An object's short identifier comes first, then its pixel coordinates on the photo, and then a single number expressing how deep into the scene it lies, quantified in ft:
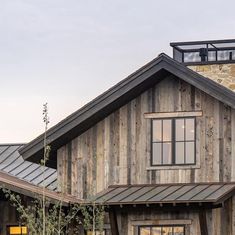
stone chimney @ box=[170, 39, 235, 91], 113.70
